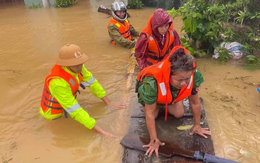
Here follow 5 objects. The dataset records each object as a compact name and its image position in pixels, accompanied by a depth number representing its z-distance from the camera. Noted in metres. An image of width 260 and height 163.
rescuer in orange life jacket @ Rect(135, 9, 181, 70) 3.44
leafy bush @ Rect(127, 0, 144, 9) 9.88
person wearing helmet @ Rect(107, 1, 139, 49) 5.74
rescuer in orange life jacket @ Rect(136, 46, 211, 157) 2.10
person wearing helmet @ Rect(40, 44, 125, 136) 2.78
